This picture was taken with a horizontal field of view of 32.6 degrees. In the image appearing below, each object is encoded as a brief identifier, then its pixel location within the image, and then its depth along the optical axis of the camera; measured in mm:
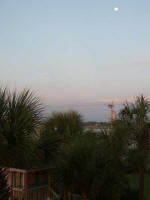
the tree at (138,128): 9858
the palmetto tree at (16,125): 5969
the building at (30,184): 9453
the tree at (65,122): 16859
